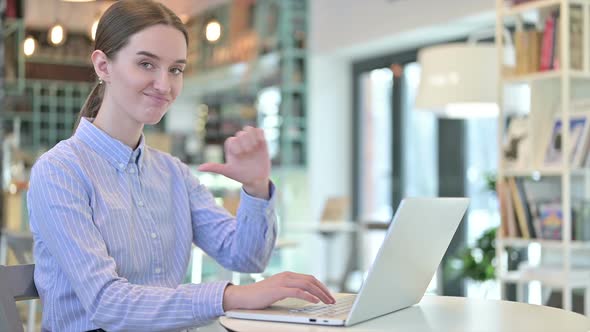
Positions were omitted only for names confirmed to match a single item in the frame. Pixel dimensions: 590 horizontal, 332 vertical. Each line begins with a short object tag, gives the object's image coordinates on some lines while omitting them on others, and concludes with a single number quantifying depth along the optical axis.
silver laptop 1.31
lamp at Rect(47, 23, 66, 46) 5.94
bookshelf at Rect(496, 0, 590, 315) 3.85
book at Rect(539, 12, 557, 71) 3.95
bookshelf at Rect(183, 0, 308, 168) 9.14
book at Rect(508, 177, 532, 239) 4.05
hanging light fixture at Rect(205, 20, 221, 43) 5.84
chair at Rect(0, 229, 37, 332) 2.74
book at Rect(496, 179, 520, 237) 4.11
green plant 5.29
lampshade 4.61
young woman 1.49
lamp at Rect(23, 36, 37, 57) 6.29
